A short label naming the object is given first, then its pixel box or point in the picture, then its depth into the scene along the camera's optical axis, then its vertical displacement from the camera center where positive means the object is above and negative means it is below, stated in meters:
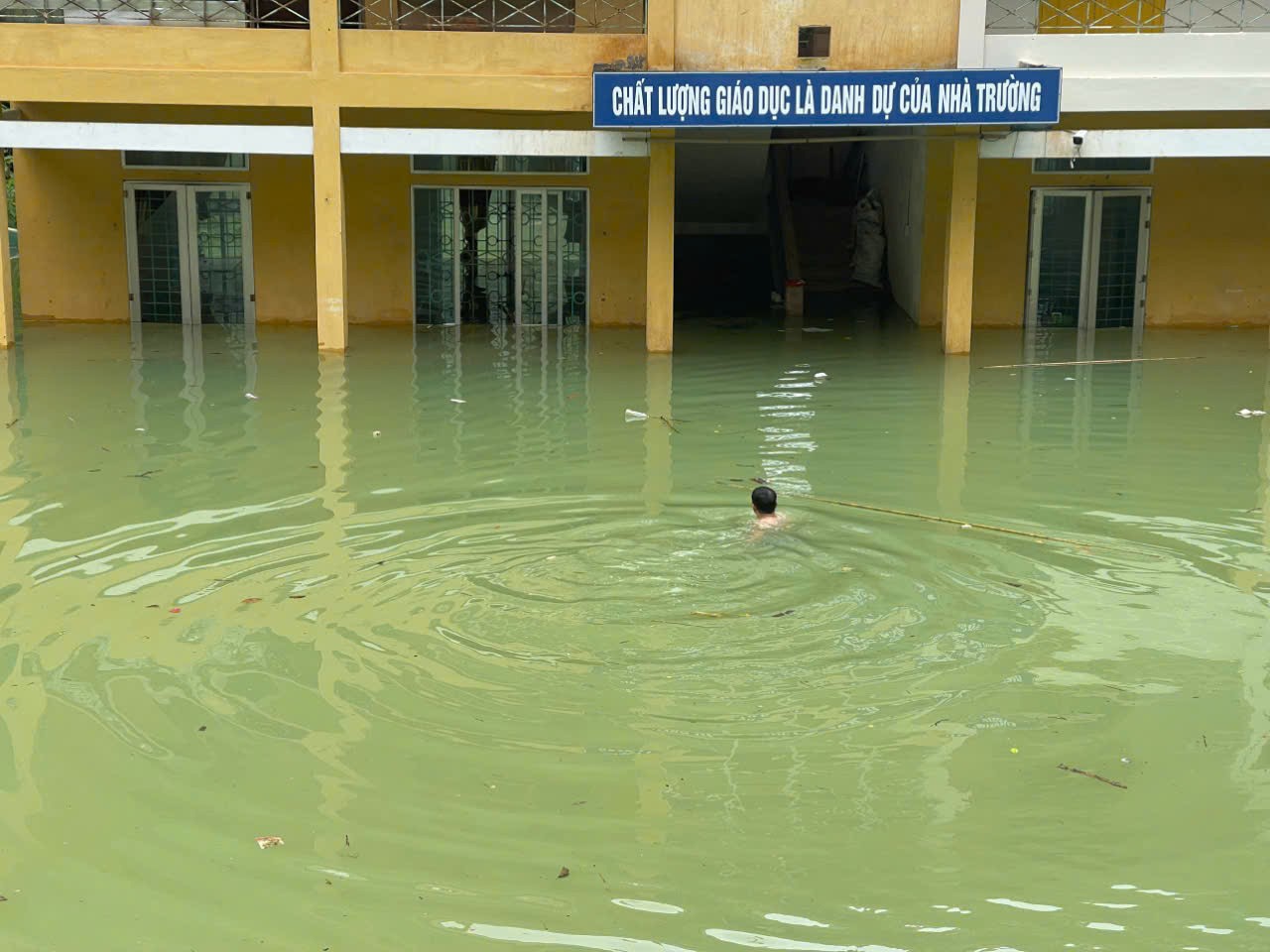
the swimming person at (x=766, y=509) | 8.73 -1.57
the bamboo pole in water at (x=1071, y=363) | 15.98 -1.29
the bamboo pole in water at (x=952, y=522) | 8.90 -1.73
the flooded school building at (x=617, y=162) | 15.69 +0.98
